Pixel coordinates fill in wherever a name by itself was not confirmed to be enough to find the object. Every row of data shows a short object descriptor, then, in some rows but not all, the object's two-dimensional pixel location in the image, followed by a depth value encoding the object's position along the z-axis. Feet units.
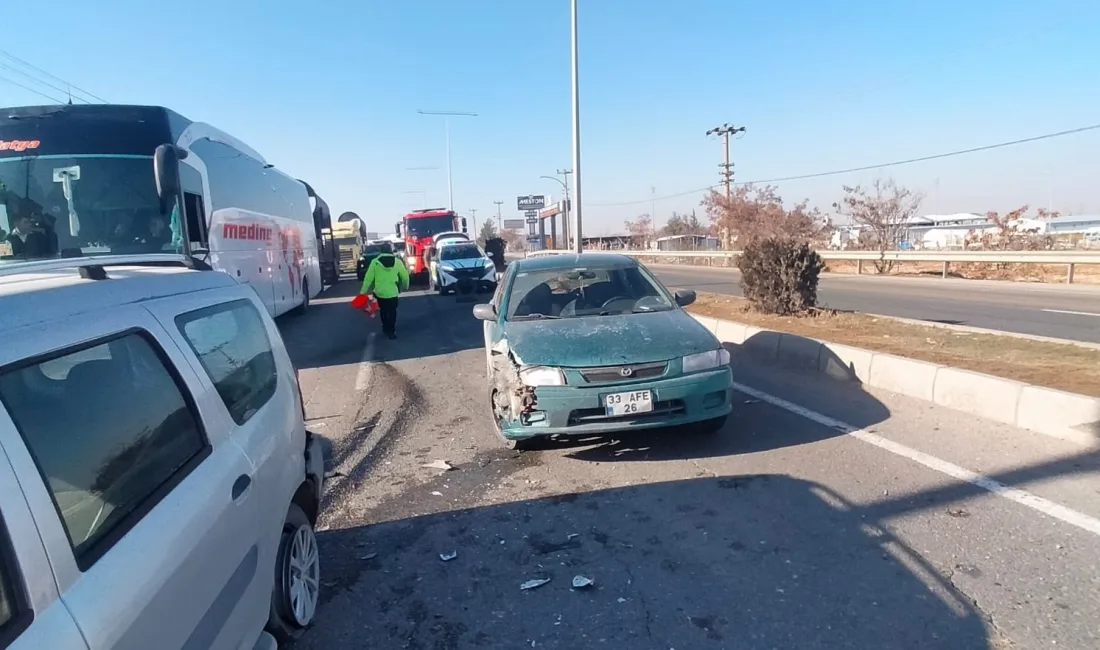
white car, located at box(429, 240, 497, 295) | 71.31
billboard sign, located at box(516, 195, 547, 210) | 295.38
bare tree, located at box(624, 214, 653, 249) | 270.87
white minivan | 5.17
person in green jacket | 39.58
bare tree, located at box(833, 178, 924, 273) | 116.88
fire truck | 113.39
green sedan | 16.48
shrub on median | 36.42
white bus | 28.04
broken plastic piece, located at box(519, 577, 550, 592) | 11.42
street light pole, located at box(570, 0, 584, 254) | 61.87
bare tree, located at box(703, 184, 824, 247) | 128.26
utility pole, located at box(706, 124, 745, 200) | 172.86
